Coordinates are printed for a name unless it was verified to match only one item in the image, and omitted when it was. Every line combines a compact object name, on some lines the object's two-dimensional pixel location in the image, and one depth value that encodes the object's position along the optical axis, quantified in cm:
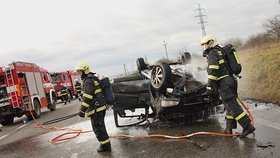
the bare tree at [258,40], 2561
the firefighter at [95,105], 429
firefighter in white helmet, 399
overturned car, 478
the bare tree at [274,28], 2585
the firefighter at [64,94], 1811
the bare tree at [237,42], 3056
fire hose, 439
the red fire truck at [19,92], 993
